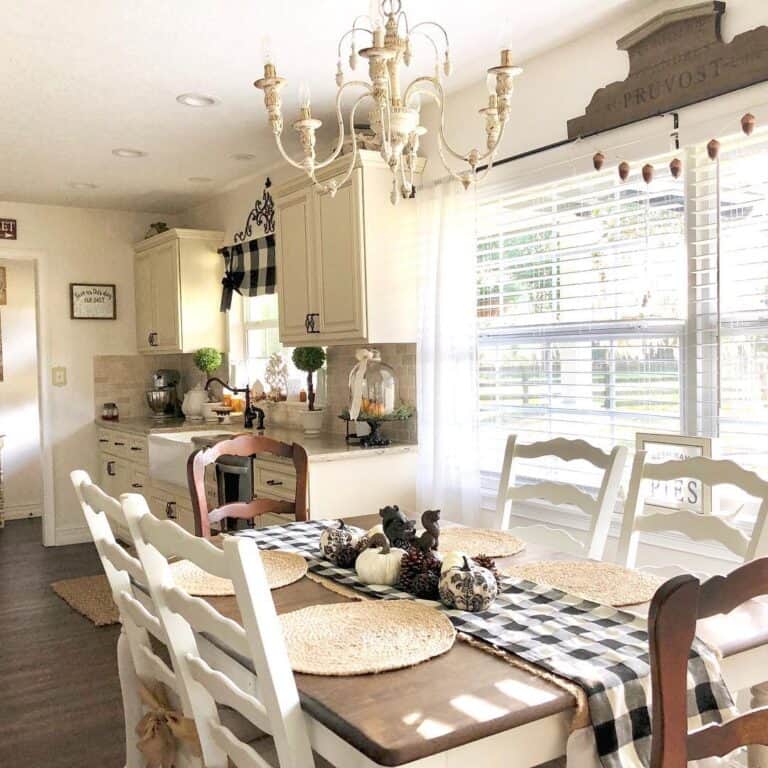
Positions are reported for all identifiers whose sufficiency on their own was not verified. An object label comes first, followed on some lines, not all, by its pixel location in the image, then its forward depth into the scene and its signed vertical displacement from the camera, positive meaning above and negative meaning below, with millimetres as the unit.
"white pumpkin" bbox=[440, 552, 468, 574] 1677 -437
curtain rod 2641 +794
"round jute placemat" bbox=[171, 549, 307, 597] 1848 -525
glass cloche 3736 -144
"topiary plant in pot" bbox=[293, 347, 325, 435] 4375 -46
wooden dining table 1144 -535
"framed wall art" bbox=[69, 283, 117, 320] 6008 +450
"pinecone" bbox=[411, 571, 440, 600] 1717 -494
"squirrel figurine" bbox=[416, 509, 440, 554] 1799 -406
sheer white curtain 3488 -4
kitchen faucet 4879 -340
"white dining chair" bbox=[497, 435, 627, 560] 2336 -431
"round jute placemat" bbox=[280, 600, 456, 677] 1376 -522
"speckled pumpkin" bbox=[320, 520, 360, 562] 2011 -465
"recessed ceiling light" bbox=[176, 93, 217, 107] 3535 +1155
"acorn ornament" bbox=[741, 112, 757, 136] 2350 +656
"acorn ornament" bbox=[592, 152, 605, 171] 2809 +670
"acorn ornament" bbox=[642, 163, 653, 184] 2641 +583
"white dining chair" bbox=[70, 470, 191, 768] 1689 -565
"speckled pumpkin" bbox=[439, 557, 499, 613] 1614 -475
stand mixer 6066 -285
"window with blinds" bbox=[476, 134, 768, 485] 2494 +157
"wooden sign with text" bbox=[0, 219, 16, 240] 5738 +952
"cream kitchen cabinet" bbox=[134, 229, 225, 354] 5574 +490
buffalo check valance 5059 +584
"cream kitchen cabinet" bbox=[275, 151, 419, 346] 3650 +453
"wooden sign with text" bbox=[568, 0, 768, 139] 2420 +908
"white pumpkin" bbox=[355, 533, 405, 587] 1819 -477
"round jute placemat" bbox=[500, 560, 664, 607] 1699 -518
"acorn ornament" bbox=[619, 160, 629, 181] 2693 +603
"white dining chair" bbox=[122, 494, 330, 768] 1207 -469
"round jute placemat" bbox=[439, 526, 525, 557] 2113 -517
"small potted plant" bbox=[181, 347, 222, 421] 5617 -232
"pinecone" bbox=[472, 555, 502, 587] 1742 -459
